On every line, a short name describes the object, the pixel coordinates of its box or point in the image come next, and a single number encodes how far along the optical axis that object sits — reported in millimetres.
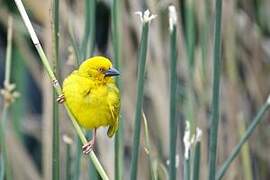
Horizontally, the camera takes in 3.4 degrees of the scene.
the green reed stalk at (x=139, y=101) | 5286
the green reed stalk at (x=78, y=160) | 5495
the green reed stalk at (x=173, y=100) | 5294
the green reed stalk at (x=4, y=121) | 5512
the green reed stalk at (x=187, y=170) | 5434
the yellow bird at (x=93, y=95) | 5450
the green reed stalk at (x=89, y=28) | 5458
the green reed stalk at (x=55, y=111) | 5364
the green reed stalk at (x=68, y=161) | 5503
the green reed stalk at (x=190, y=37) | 5586
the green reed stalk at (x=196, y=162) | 5392
